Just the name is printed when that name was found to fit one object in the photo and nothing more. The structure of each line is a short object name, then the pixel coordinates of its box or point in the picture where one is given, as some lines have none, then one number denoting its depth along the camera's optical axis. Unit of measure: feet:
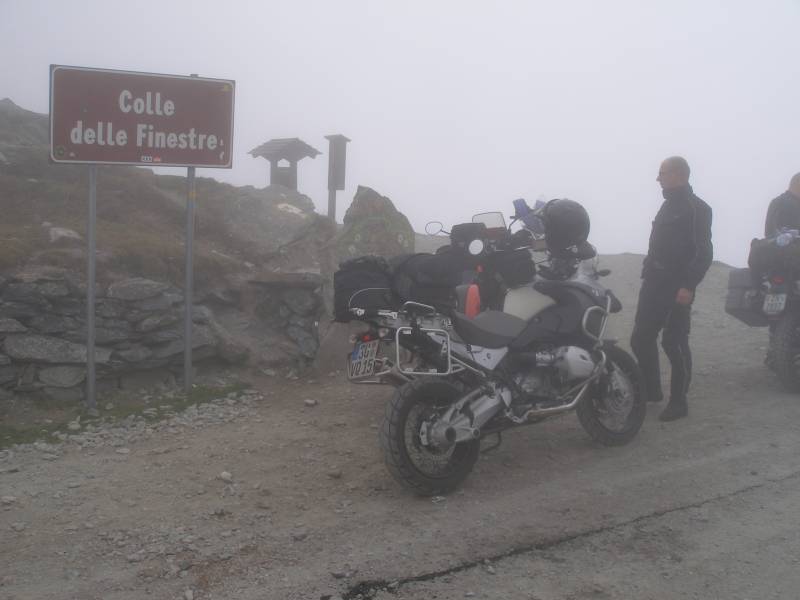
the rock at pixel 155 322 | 21.12
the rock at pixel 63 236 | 22.57
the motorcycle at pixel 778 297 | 22.75
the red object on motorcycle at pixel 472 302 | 16.17
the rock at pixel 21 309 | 19.17
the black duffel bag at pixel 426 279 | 15.42
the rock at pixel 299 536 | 13.08
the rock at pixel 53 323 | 19.67
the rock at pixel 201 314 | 22.72
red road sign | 20.03
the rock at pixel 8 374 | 19.10
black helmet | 17.74
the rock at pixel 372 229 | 29.58
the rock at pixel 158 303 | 21.26
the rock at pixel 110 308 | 20.58
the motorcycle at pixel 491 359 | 14.61
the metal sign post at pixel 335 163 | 36.83
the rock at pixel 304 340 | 24.23
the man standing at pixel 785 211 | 24.85
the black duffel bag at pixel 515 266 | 17.66
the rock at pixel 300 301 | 24.84
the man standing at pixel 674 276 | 20.31
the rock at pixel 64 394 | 19.70
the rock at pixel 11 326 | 19.04
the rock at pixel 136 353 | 20.81
